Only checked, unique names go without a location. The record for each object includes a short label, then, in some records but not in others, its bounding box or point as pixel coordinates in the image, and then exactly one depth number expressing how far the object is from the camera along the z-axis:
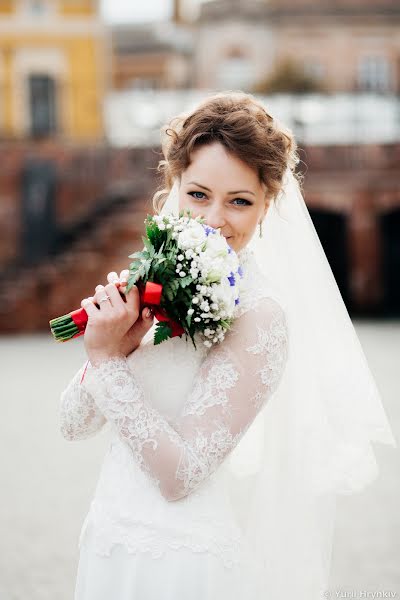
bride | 2.14
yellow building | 26.67
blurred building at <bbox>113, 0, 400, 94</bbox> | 32.84
